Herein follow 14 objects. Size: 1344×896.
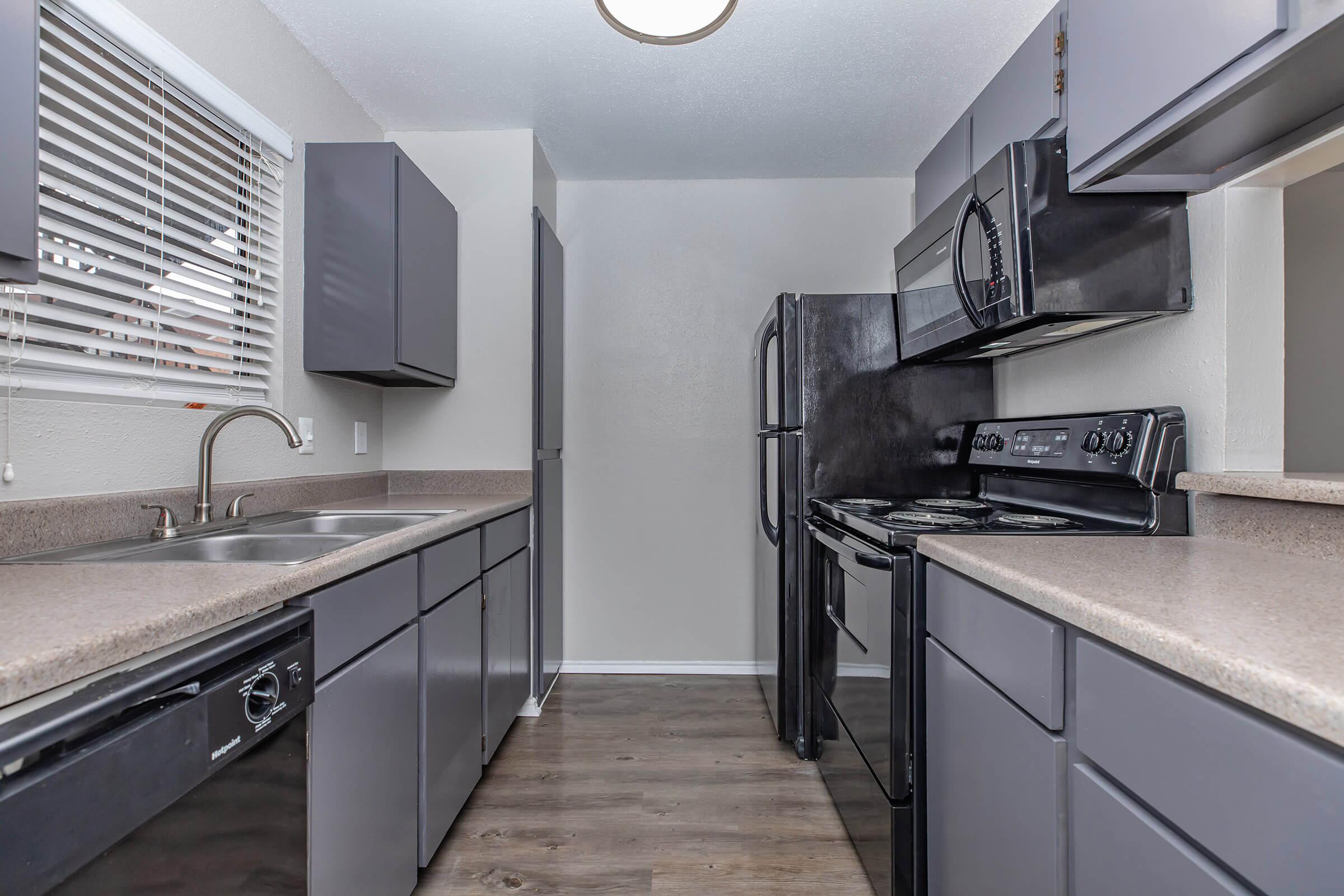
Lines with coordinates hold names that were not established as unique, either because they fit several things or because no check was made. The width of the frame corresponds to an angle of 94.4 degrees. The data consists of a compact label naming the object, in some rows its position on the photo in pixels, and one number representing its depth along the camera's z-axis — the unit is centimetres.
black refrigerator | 221
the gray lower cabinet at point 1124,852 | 62
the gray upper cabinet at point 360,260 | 202
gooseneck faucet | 147
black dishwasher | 58
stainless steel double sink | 119
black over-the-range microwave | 139
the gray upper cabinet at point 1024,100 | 142
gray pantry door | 262
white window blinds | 124
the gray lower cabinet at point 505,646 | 200
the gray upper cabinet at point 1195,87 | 89
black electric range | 136
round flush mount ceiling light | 144
